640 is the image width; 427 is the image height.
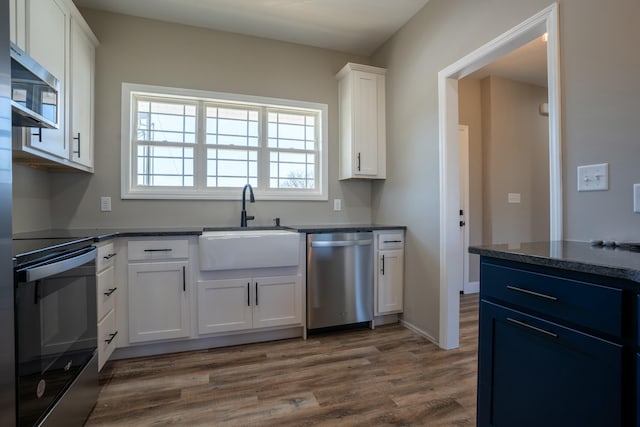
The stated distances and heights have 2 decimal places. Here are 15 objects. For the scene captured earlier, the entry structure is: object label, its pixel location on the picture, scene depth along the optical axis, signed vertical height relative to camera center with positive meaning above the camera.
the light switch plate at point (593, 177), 1.38 +0.17
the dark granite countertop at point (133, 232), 1.96 -0.13
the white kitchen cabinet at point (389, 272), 2.88 -0.55
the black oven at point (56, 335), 1.10 -0.51
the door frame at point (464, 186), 3.95 +0.36
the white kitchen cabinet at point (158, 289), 2.27 -0.56
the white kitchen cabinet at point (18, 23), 1.53 +0.98
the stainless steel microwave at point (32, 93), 1.21 +0.56
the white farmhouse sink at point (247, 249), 2.36 -0.27
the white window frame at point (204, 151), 2.75 +0.61
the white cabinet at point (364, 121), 3.14 +0.96
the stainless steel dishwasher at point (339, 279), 2.66 -0.57
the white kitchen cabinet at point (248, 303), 2.41 -0.72
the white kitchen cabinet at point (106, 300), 1.92 -0.57
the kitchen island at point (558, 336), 0.84 -0.39
